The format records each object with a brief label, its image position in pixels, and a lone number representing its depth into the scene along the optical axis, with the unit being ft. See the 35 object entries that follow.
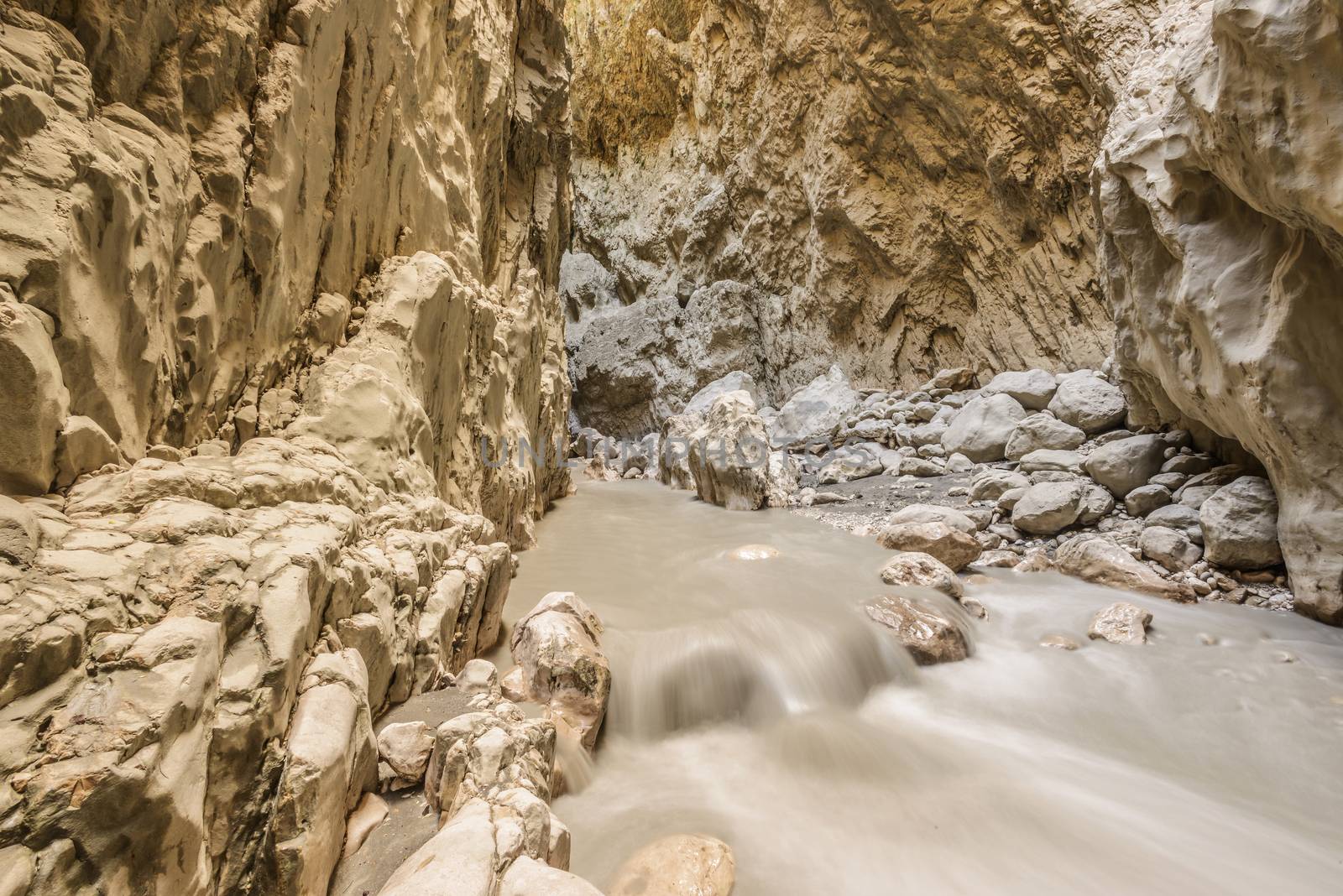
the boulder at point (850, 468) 29.50
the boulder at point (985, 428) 25.67
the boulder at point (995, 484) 19.76
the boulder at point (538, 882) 3.88
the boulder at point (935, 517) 17.42
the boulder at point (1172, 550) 13.74
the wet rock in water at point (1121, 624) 11.59
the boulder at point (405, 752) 5.46
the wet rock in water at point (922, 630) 11.40
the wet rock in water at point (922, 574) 13.70
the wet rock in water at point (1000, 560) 15.78
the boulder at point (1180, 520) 14.19
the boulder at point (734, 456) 26.40
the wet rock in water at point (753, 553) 17.17
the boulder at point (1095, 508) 16.59
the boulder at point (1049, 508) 16.63
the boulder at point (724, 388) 48.72
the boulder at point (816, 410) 39.20
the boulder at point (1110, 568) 13.23
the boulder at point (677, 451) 34.60
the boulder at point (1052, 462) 20.02
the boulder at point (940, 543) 15.85
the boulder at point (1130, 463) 16.78
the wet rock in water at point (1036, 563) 15.34
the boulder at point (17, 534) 3.43
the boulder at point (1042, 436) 21.76
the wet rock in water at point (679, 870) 5.92
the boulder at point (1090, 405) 21.49
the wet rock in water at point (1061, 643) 11.59
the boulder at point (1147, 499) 15.76
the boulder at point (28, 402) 3.91
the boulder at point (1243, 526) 12.66
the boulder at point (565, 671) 8.23
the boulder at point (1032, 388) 26.32
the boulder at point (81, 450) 4.42
